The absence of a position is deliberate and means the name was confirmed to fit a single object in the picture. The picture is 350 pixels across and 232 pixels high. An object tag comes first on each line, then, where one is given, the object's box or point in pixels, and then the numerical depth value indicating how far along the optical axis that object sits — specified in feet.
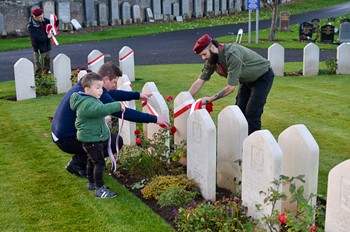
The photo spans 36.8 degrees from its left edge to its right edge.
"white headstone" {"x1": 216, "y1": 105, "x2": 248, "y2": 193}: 15.81
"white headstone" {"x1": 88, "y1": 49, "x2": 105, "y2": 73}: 35.21
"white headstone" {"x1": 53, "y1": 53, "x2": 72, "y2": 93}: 34.65
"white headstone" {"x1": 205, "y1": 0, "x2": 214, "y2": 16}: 111.96
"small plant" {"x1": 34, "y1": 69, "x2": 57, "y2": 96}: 35.19
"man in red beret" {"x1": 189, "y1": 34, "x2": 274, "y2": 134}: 18.04
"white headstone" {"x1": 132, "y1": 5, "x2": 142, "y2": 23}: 97.40
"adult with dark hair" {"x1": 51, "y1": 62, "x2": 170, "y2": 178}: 17.70
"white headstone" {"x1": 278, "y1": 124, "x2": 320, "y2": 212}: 13.47
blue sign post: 63.87
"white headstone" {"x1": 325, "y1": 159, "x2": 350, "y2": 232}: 11.78
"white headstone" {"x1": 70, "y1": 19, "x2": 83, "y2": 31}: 86.86
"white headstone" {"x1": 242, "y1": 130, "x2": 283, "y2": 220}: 13.08
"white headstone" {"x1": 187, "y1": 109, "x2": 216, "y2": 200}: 15.49
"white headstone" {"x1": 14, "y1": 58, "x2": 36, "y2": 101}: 33.01
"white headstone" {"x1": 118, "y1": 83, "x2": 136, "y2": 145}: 21.43
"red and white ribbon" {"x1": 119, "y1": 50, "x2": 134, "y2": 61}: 38.37
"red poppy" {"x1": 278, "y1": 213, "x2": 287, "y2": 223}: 11.93
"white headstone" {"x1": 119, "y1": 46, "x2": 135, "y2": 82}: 38.42
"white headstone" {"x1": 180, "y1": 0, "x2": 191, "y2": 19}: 106.22
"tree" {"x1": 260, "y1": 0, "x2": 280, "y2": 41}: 68.08
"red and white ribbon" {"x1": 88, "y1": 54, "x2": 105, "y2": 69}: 35.19
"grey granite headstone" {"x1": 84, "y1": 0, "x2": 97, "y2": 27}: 91.45
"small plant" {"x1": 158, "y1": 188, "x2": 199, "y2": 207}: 16.06
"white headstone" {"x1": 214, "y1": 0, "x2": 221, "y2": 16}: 114.42
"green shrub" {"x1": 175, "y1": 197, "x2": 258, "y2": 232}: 13.64
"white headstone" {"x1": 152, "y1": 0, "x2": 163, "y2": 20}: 101.76
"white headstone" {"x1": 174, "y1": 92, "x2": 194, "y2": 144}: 18.72
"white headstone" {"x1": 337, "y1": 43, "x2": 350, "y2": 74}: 40.29
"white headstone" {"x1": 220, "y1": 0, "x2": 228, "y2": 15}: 116.57
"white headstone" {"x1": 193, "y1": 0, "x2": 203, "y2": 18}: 108.78
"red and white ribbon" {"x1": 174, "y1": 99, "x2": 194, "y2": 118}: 18.70
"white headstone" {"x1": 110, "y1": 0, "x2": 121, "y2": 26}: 93.91
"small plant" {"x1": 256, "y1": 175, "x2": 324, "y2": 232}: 12.20
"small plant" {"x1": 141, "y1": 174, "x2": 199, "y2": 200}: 16.74
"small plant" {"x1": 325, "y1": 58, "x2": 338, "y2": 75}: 40.98
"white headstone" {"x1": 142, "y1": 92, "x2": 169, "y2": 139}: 19.16
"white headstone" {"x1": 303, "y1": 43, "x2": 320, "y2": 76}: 40.09
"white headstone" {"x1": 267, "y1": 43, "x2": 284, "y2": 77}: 39.91
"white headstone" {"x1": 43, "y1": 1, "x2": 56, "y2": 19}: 84.94
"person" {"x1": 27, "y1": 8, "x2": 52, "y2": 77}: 37.91
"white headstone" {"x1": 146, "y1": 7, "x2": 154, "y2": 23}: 99.96
